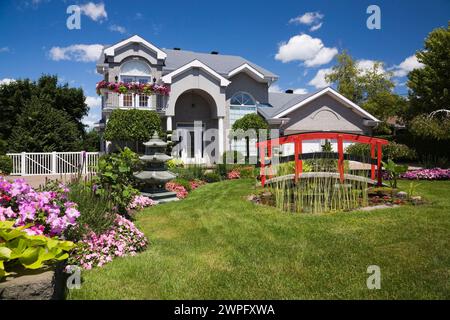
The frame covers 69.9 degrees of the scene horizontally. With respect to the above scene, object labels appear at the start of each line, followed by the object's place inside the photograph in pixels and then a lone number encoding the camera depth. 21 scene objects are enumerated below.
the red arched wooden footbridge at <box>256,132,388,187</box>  8.47
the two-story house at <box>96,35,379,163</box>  20.36
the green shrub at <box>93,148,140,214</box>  7.04
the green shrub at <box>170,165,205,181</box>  13.99
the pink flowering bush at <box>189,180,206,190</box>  13.18
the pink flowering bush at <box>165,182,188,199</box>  10.93
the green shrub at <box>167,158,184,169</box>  16.72
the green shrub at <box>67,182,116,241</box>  4.85
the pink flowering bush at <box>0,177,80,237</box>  3.57
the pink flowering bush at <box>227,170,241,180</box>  16.20
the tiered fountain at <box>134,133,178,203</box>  10.02
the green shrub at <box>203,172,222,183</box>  15.27
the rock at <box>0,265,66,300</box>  2.79
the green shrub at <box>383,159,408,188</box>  9.87
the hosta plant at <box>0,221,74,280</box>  2.96
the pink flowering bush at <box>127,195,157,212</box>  8.79
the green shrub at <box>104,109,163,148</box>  17.94
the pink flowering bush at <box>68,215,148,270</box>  4.53
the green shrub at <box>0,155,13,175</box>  16.88
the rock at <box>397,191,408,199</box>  8.79
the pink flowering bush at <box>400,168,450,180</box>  13.64
